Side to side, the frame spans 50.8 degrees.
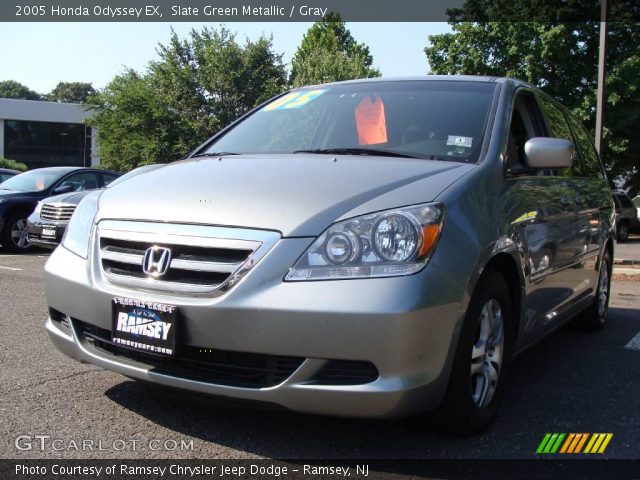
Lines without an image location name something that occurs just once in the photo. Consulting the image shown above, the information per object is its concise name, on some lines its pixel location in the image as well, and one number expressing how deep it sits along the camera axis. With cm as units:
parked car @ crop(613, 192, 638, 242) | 2031
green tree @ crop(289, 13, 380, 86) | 3195
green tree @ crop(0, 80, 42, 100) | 11300
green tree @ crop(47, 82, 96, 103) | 11938
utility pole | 1318
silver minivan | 245
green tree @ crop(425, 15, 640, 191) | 2327
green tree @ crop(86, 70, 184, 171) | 3297
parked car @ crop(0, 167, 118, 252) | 1095
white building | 5331
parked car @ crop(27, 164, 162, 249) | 989
